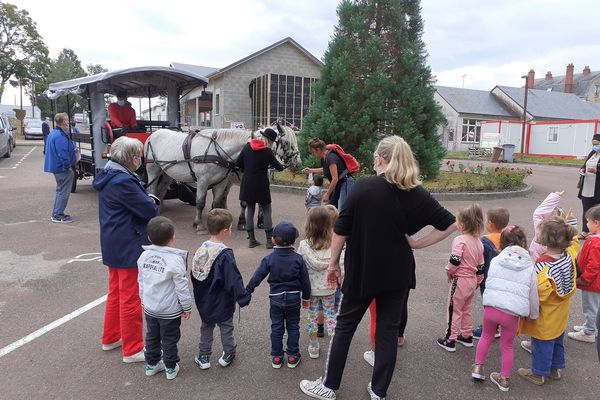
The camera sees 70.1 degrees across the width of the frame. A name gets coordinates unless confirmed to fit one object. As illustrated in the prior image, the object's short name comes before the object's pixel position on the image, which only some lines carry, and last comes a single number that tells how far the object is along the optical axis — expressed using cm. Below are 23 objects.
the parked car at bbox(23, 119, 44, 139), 3341
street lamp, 3238
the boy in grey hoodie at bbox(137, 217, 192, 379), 311
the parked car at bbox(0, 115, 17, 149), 2014
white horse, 751
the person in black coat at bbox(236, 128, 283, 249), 643
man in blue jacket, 823
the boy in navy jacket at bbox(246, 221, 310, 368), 332
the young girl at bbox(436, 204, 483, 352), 364
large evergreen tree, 1244
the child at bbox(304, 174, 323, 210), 611
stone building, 2561
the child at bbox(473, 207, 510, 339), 388
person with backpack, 590
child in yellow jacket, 319
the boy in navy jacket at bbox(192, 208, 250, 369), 321
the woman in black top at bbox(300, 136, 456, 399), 270
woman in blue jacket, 341
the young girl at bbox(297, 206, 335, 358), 353
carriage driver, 955
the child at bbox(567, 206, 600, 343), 363
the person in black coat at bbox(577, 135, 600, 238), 762
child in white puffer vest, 311
